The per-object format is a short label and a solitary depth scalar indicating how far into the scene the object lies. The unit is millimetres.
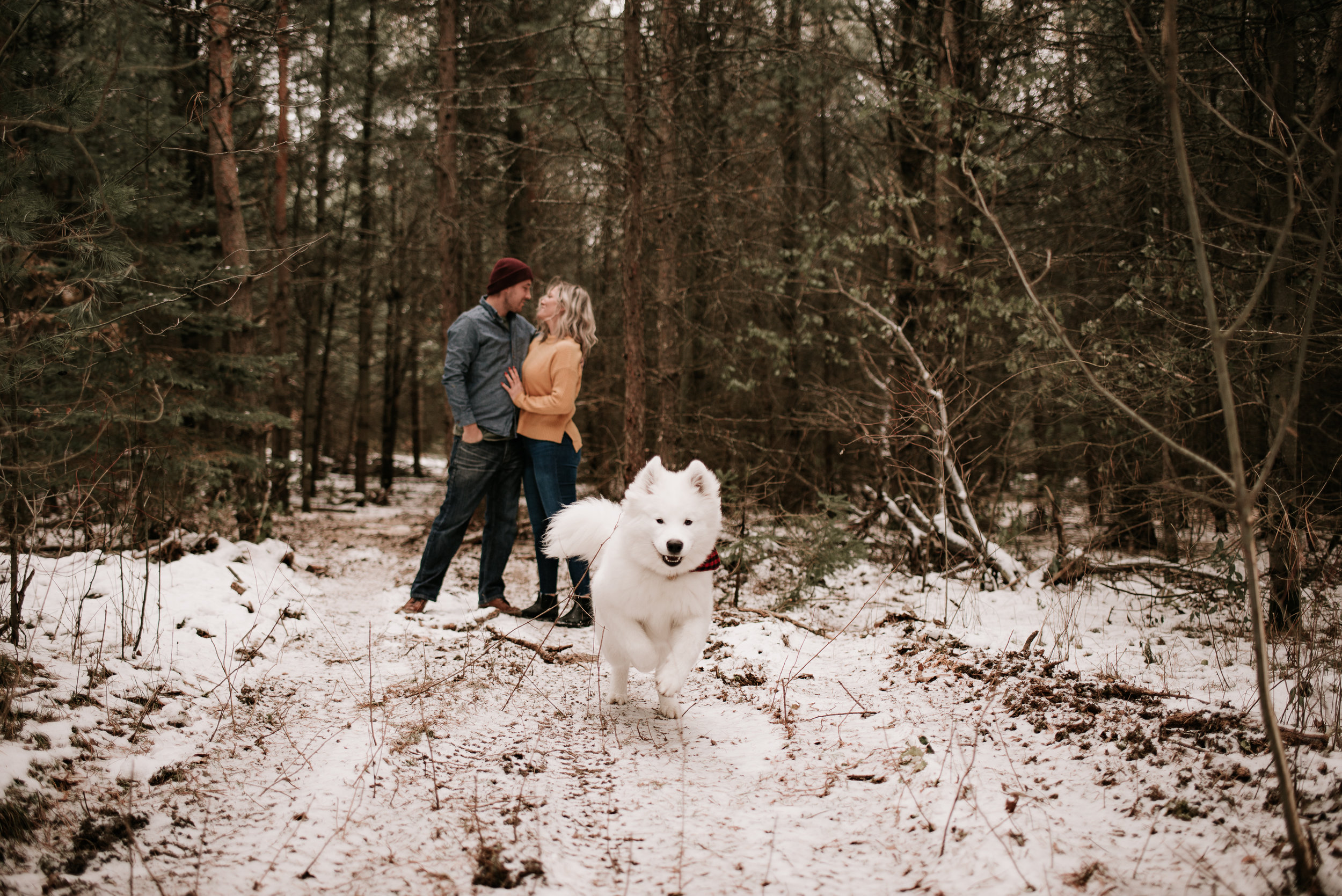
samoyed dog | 3859
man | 5719
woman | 5680
